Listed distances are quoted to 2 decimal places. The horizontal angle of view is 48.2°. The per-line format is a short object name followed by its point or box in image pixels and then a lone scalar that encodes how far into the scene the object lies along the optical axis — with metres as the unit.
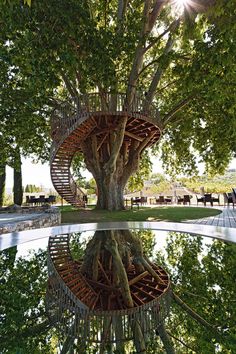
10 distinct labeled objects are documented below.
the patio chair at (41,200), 19.11
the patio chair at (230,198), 15.68
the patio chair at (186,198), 20.98
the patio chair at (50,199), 19.36
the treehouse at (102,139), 11.19
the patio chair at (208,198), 19.13
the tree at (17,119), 12.05
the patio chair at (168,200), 23.49
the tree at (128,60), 7.64
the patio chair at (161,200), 23.45
